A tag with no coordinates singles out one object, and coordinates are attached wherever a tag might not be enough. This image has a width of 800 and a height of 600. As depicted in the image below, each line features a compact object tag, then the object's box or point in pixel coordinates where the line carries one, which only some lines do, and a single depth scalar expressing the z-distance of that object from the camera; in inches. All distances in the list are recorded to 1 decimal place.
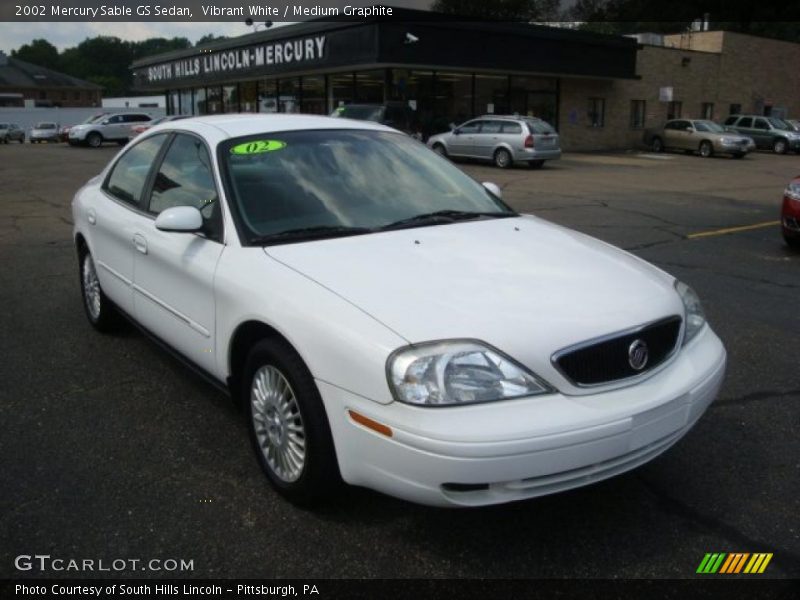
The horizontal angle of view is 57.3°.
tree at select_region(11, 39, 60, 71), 4805.6
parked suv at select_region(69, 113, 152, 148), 1347.2
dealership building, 1030.4
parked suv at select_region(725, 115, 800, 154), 1264.8
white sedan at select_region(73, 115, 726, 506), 97.6
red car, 332.5
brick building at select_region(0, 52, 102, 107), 3284.9
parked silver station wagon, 854.5
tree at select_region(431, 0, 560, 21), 2190.0
